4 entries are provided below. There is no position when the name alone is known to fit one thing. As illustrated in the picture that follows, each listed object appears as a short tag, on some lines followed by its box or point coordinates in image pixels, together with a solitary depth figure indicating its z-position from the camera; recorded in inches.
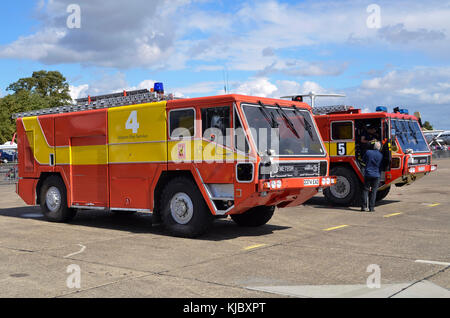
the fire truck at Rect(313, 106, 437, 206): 538.3
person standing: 515.5
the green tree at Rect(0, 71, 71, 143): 2380.7
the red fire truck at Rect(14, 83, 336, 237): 339.6
